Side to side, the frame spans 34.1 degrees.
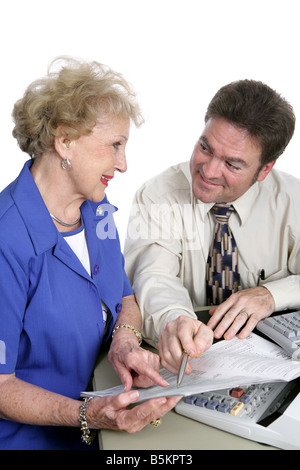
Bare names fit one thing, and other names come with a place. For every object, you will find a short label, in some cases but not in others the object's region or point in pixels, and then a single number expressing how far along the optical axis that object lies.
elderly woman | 1.08
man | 1.46
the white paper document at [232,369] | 0.96
